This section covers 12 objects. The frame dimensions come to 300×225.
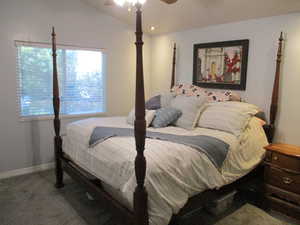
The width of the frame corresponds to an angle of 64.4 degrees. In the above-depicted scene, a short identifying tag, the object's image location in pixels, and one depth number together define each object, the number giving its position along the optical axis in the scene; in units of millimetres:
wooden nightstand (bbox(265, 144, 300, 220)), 2467
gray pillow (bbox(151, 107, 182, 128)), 3034
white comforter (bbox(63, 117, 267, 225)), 1837
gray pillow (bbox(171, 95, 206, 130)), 2986
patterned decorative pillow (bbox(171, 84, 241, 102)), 3282
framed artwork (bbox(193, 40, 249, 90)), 3330
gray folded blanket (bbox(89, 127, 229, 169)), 2256
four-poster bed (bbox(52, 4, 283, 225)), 1604
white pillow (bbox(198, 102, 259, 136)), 2762
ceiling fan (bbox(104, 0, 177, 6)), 2647
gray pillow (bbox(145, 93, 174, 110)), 3531
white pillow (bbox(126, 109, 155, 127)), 3072
